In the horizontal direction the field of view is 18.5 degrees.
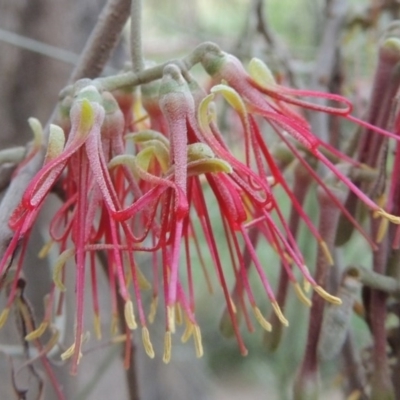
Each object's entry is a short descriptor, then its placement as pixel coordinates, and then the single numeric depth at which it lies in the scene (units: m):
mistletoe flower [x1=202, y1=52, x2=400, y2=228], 0.16
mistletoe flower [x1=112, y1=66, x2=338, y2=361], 0.15
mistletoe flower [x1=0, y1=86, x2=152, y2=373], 0.16
